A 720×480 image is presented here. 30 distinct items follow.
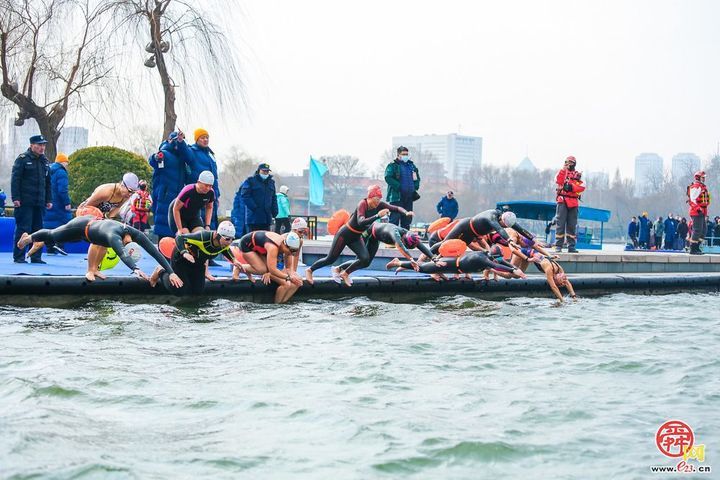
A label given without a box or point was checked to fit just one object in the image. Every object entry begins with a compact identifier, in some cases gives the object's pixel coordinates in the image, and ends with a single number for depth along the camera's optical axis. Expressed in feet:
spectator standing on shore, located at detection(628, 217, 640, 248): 118.41
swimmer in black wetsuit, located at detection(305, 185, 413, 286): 46.98
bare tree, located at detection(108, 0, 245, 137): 76.48
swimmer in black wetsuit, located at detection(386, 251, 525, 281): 50.26
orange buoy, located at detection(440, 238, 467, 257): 50.83
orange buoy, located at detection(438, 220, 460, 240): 54.88
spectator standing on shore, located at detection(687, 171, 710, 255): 70.59
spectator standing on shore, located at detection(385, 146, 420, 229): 61.36
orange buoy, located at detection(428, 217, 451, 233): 57.88
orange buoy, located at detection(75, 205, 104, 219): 41.16
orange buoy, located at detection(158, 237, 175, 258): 42.93
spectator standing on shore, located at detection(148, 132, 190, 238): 47.47
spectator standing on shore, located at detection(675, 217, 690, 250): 113.29
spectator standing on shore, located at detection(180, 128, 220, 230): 47.98
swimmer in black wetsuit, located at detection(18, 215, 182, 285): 38.78
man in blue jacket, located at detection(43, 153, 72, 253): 55.06
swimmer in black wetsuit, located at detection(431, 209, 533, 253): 50.06
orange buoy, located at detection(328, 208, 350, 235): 49.34
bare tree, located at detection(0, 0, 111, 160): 77.97
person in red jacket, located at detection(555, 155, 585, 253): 63.10
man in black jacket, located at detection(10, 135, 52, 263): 46.47
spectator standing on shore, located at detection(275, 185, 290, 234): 71.87
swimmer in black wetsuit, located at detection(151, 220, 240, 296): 38.88
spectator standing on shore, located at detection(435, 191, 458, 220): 79.00
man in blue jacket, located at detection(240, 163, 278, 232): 52.03
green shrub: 84.89
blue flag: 106.83
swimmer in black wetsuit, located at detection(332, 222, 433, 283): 48.08
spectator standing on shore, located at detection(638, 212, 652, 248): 114.42
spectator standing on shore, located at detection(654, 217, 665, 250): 114.62
